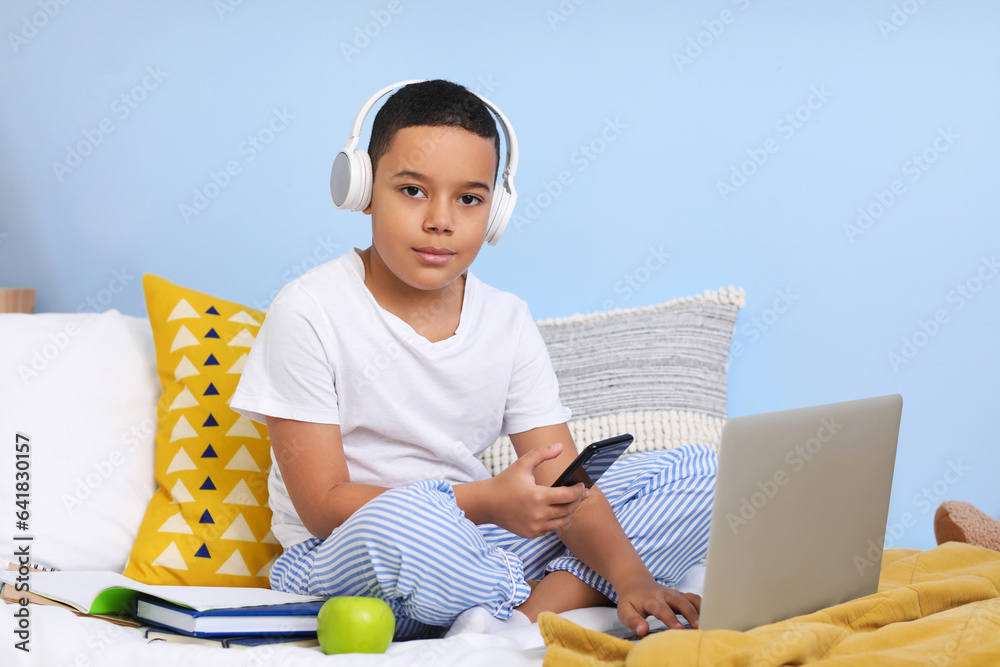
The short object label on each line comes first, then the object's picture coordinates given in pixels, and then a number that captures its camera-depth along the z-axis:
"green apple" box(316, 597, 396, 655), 2.23
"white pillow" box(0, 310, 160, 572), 2.57
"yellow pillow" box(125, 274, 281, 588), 2.60
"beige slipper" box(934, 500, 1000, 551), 2.72
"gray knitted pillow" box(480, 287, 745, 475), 2.84
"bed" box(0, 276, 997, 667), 2.59
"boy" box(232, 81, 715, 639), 2.33
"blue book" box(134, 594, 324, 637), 2.24
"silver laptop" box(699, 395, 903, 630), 2.17
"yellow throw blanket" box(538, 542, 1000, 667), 2.12
